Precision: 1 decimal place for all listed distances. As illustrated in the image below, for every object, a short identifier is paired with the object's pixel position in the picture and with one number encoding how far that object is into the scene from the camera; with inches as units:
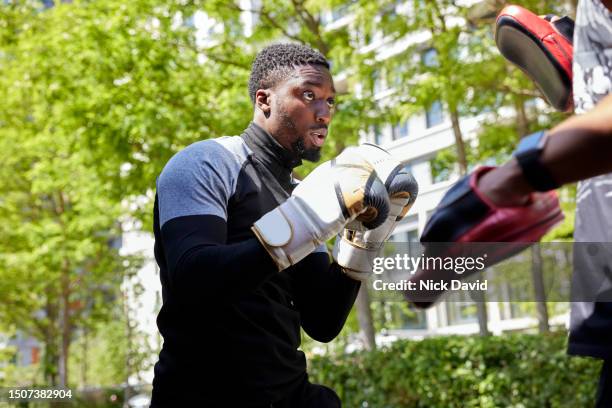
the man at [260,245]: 86.0
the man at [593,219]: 72.1
